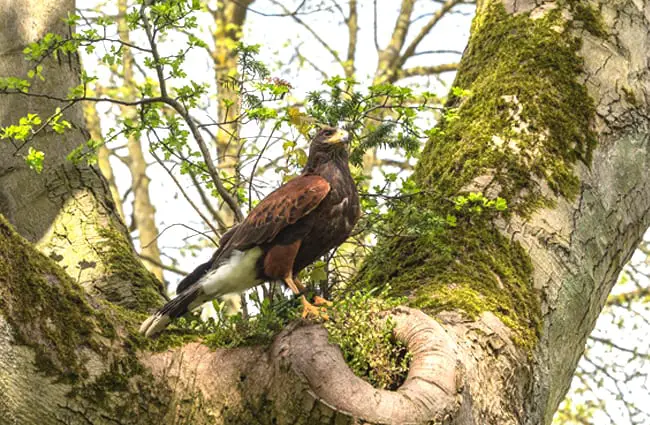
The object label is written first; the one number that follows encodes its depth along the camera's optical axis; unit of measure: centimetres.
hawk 801
